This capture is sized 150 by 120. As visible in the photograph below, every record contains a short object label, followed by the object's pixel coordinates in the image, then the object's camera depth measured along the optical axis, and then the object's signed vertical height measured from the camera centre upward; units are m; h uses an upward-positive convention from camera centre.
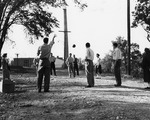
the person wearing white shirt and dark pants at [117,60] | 12.83 +0.27
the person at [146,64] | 12.70 +0.04
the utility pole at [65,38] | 39.91 +4.10
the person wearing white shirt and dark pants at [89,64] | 12.62 +0.08
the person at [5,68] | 13.48 -0.10
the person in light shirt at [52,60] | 20.78 +0.45
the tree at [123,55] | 79.06 +3.50
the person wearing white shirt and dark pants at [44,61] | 10.53 +0.19
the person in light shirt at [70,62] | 19.21 +0.27
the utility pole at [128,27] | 24.45 +3.53
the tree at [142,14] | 34.06 +6.57
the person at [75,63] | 21.27 +0.22
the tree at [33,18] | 25.07 +4.72
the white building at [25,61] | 83.56 +1.53
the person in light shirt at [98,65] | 20.73 +0.05
